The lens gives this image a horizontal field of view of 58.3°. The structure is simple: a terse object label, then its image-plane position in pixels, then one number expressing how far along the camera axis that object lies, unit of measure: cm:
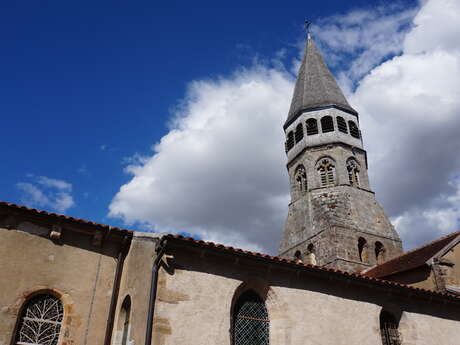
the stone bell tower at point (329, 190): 2377
